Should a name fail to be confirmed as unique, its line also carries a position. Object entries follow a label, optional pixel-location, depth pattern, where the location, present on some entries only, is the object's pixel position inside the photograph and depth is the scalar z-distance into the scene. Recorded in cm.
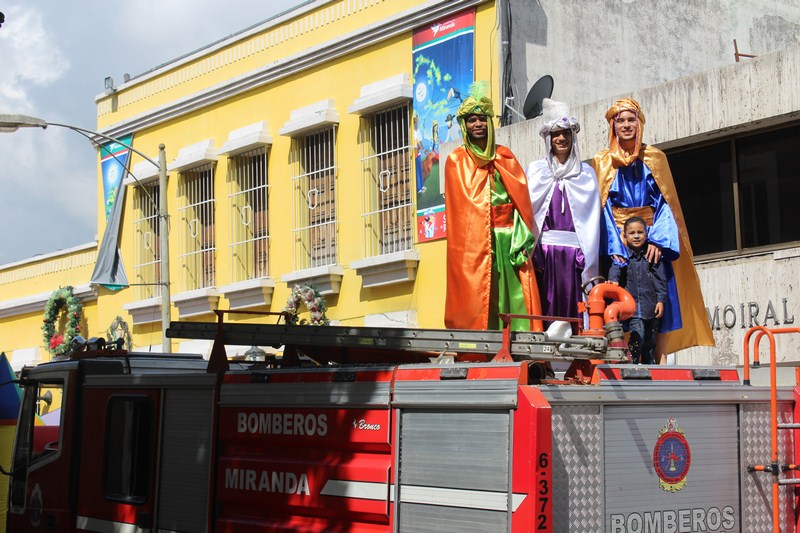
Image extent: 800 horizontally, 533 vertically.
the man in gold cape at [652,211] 834
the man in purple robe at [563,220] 838
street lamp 1919
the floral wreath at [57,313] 2658
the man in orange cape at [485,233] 820
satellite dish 1581
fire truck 580
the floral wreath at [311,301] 1922
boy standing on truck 809
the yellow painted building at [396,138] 1258
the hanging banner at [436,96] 1720
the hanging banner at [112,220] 2392
